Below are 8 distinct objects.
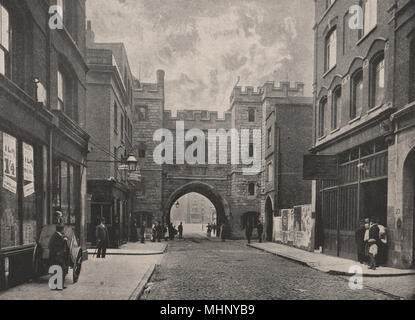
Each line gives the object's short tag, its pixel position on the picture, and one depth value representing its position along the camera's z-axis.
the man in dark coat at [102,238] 16.59
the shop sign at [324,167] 18.45
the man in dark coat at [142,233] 28.44
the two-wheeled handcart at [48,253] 9.73
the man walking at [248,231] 31.08
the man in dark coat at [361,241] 15.49
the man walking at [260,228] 30.38
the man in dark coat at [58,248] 9.45
